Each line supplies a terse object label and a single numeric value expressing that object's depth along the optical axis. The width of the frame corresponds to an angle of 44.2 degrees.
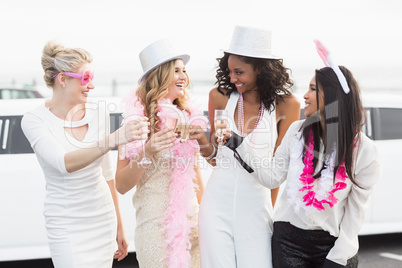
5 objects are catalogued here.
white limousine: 4.64
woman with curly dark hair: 2.79
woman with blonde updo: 2.62
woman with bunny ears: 2.49
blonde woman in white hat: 2.87
